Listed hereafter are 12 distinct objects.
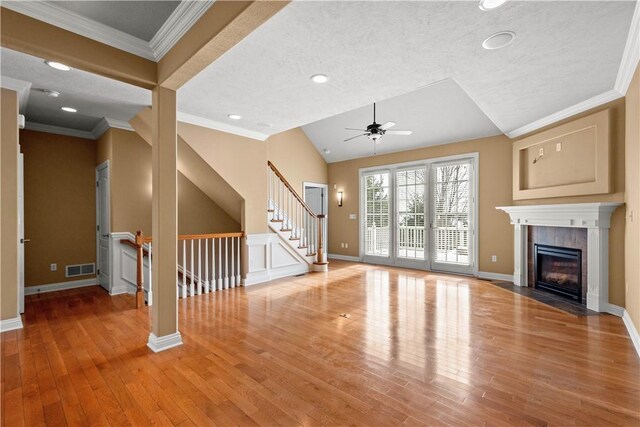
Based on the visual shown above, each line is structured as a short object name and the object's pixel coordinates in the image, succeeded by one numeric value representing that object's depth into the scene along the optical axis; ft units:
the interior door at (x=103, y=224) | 17.07
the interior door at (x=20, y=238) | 12.29
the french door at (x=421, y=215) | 21.35
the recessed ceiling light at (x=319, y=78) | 10.83
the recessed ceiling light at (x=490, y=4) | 7.15
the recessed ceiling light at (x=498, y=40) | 8.46
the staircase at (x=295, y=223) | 20.70
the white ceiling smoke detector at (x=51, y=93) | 12.02
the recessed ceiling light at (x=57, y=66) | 9.77
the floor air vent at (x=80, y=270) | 17.44
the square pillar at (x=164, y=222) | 9.64
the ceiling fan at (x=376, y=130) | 16.51
